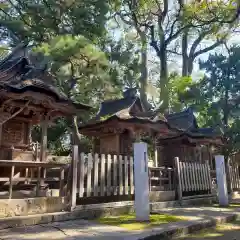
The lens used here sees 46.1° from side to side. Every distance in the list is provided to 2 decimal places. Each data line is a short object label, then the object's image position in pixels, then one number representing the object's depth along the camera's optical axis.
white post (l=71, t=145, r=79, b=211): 7.14
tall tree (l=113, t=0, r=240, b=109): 19.83
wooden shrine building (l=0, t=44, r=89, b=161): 9.43
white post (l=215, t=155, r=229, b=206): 10.85
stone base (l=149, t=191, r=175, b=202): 9.87
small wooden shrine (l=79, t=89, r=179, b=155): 12.74
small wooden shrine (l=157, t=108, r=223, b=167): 16.33
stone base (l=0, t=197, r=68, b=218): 6.15
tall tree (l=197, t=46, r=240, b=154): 18.83
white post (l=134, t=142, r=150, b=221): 6.98
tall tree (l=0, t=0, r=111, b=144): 13.47
